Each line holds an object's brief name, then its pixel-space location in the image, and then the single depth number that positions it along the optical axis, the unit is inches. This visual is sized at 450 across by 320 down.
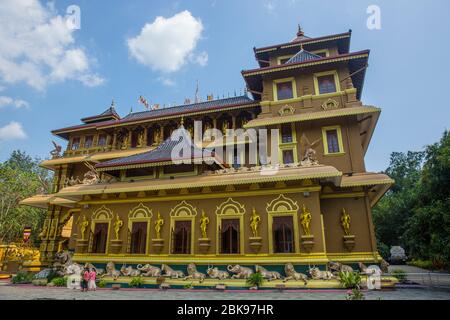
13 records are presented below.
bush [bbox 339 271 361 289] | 452.1
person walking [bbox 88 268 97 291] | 528.4
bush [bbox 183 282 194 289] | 508.9
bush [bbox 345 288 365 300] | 303.6
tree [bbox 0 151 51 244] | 1254.3
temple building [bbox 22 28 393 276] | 527.2
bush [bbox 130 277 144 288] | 536.7
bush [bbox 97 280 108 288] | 550.6
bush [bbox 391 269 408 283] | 539.8
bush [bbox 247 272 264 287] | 478.0
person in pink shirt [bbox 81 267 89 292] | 514.9
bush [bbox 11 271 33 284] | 639.1
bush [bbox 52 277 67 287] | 575.5
